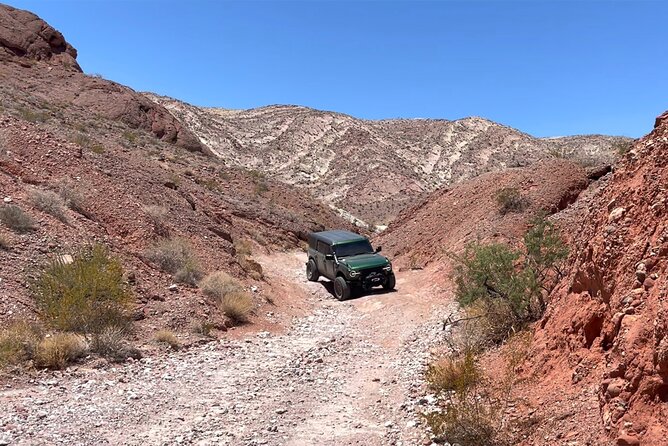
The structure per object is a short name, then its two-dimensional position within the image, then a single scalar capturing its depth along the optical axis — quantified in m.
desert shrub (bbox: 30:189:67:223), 12.70
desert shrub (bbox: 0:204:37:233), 11.41
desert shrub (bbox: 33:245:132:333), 9.06
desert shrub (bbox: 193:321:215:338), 10.66
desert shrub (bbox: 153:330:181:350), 9.77
